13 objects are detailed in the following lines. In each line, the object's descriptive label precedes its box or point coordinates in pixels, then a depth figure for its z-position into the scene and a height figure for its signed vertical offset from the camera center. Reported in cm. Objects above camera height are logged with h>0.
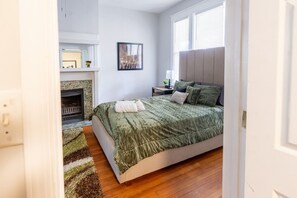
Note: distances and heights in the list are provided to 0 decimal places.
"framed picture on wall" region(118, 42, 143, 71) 530 +74
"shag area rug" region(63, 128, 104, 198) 207 -112
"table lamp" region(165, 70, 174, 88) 501 +22
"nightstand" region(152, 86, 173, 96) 484 -21
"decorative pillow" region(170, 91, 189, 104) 355 -27
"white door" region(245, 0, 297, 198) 65 -6
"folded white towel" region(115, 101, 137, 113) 282 -36
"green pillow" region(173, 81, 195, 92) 402 -5
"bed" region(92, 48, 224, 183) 216 -68
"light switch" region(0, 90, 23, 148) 46 -9
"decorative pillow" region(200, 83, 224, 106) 352 -27
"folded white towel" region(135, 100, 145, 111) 296 -36
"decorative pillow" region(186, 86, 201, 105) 352 -24
